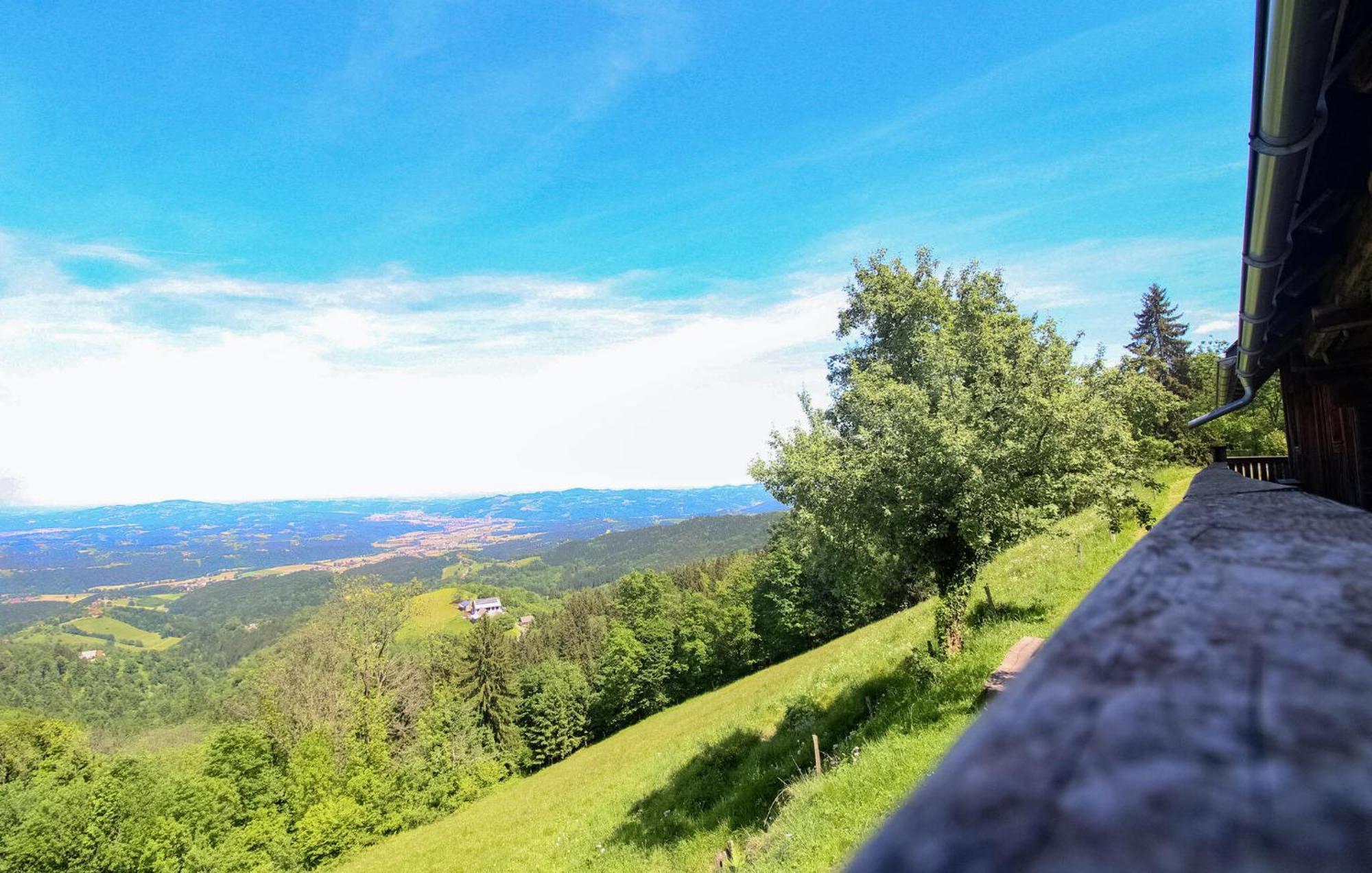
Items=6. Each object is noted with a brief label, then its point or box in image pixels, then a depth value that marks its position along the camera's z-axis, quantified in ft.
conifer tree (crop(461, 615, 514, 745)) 210.59
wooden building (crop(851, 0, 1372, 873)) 1.54
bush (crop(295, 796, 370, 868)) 121.19
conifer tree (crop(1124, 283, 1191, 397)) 203.00
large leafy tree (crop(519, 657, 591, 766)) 203.41
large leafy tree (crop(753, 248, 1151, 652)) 45.39
